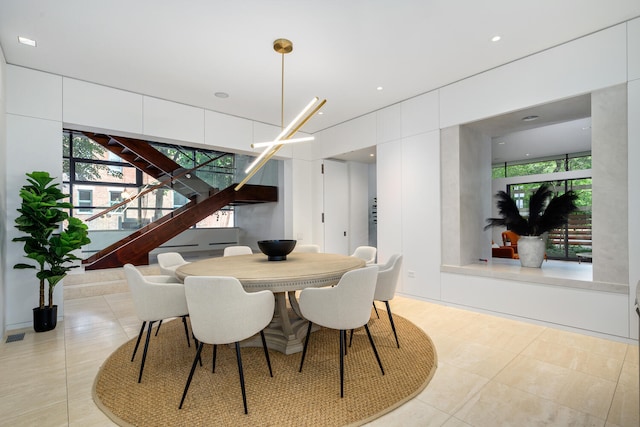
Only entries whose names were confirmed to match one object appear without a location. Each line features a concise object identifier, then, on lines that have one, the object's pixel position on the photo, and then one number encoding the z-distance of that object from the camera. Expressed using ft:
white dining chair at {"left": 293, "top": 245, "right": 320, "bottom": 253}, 14.25
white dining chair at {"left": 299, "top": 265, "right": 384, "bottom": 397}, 6.92
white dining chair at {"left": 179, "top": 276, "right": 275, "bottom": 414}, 6.11
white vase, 12.70
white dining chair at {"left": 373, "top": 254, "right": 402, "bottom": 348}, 9.12
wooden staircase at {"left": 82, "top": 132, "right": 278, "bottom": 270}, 20.29
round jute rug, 6.01
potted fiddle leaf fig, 10.40
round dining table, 7.43
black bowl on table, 10.04
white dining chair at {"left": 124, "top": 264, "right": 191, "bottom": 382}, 7.47
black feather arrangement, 11.91
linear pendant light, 10.05
